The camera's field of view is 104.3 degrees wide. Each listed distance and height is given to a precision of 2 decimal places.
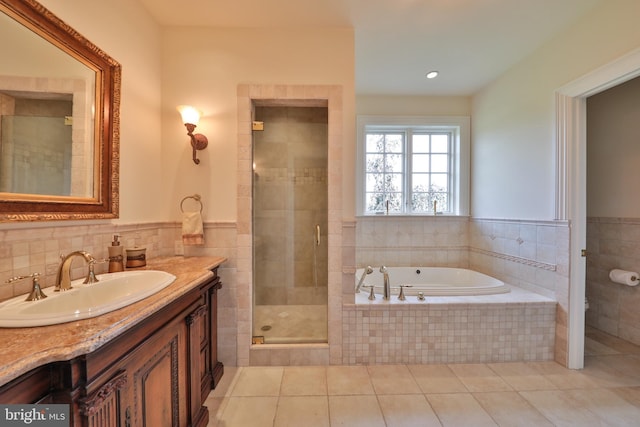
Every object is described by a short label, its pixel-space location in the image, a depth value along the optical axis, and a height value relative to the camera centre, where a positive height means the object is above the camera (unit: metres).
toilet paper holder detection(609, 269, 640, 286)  2.20 -0.55
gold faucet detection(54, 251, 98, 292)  1.05 -0.25
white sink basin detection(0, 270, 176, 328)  0.79 -0.34
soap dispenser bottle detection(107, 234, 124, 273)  1.41 -0.25
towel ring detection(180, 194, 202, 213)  1.95 +0.12
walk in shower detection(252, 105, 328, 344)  2.15 -0.10
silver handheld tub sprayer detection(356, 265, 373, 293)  2.23 -0.57
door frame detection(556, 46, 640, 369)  1.91 +0.08
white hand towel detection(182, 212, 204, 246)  1.87 -0.12
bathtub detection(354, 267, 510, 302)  2.66 -0.73
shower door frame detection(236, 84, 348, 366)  1.97 +0.04
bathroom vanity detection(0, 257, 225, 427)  0.64 -0.49
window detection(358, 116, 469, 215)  3.21 +0.57
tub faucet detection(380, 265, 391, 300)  2.10 -0.64
